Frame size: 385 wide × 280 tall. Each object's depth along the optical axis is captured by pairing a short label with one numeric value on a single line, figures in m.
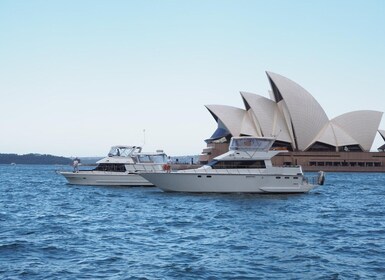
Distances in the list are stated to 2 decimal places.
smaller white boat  47.12
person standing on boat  51.98
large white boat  35.44
